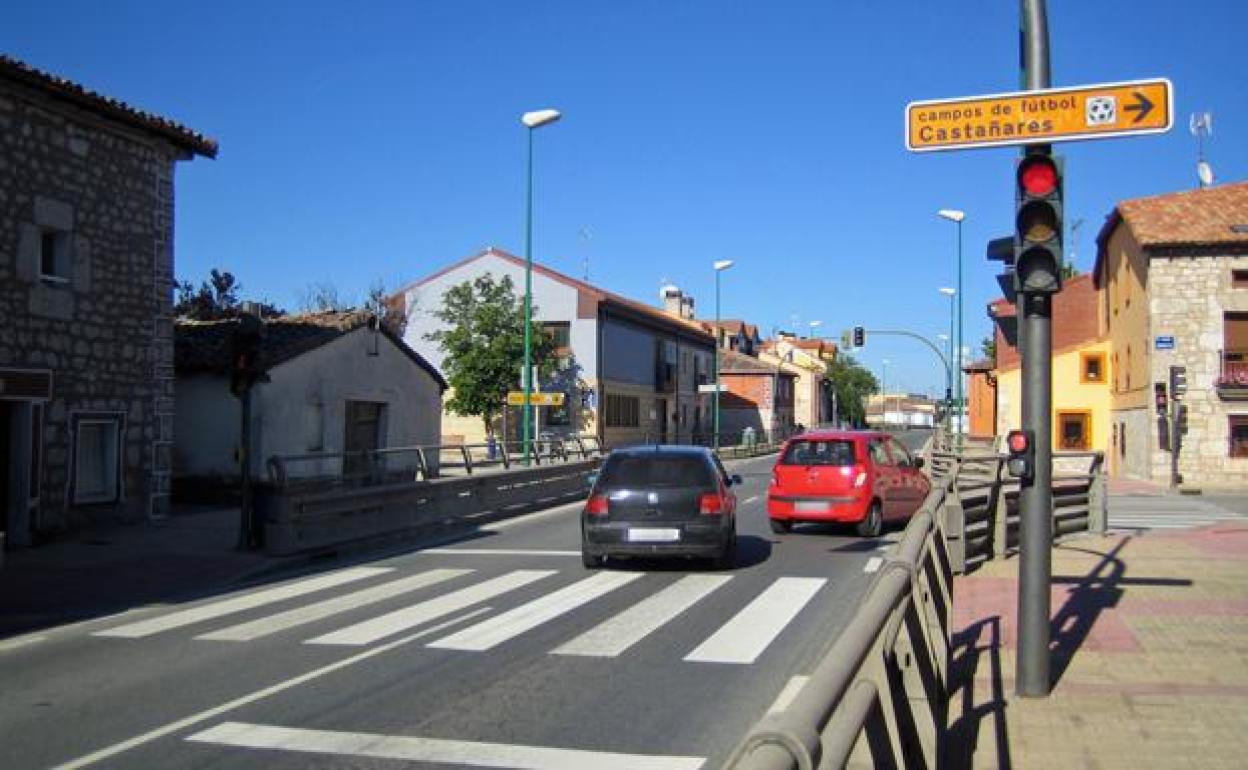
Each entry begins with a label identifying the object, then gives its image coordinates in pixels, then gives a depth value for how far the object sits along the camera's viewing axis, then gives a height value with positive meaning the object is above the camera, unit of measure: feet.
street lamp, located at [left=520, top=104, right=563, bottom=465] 92.02 +17.75
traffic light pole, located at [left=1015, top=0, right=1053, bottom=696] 21.36 -0.89
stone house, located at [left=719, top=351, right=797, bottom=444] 255.70 +10.03
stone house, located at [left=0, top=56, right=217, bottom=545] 48.26 +6.29
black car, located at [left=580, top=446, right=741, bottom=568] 41.06 -2.86
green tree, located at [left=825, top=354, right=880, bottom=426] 314.76 +16.30
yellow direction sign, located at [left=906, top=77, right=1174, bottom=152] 21.13 +6.52
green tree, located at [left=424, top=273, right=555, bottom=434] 137.08 +11.37
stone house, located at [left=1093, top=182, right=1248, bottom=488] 108.27 +11.15
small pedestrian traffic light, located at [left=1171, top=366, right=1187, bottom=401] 102.37 +5.55
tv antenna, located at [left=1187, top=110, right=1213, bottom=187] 140.77 +35.67
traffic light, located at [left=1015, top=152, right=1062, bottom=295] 21.61 +4.34
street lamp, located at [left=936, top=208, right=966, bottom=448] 137.49 +28.30
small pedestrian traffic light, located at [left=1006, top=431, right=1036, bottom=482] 21.57 -0.30
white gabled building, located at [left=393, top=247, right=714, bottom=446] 155.84 +13.53
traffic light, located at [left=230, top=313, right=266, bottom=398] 47.83 +3.52
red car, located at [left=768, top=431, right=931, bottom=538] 52.39 -2.19
